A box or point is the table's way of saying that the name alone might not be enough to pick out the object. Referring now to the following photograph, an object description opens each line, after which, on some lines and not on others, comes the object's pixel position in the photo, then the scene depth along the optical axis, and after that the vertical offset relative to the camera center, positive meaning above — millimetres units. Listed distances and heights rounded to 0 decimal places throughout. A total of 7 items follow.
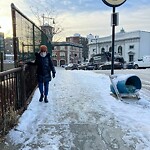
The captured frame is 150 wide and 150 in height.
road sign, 5193 +2113
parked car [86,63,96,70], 21335 -505
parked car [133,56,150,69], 20915 +37
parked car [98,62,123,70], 19111 -368
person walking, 4135 -154
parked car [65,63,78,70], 26247 -751
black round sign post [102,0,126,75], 5200 +2024
